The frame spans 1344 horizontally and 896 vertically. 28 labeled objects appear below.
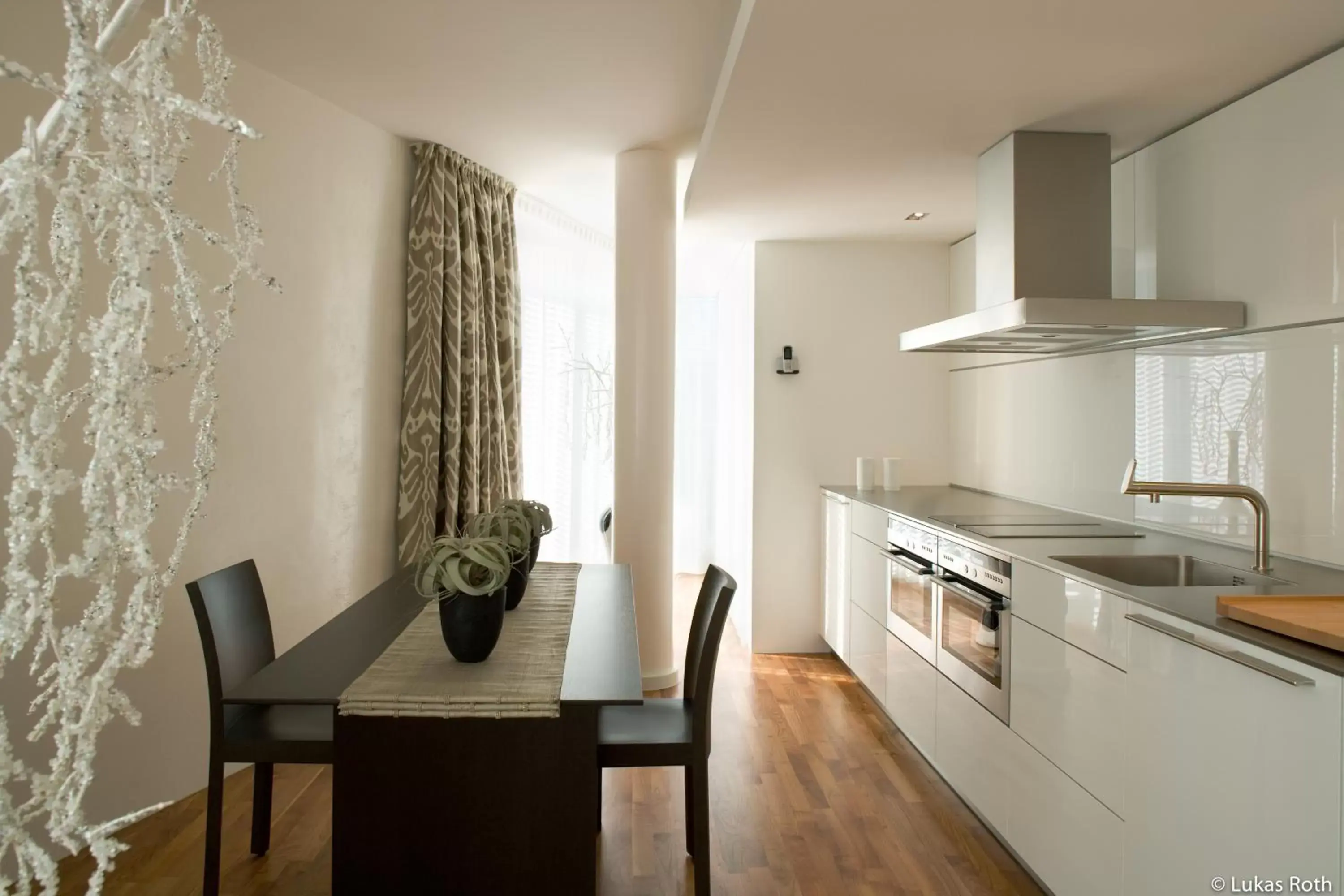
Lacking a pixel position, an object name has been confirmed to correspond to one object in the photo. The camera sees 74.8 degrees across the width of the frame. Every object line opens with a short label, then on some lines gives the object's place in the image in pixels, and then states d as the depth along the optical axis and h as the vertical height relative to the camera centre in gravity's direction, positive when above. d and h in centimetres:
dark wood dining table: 189 -80
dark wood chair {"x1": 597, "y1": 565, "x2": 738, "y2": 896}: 219 -79
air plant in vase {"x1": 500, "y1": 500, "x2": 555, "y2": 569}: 276 -28
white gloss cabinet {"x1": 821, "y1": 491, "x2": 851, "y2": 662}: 448 -77
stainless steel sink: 249 -40
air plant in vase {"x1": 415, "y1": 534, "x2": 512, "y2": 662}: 198 -36
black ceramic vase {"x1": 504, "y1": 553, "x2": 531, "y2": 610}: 253 -45
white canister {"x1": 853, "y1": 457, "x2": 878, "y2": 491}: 470 -23
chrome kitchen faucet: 227 -17
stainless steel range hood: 300 +70
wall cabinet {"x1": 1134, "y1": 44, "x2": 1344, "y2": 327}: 232 +67
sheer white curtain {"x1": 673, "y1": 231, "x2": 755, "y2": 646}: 536 +17
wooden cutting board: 155 -35
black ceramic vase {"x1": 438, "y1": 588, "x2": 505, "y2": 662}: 202 -45
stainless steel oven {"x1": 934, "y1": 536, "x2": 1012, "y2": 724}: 264 -61
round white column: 434 +29
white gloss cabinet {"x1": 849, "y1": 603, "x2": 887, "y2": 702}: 387 -102
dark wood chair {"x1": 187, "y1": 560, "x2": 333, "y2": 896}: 219 -76
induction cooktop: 297 -35
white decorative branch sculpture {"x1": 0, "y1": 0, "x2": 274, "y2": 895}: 66 +5
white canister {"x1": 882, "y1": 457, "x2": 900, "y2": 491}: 469 -22
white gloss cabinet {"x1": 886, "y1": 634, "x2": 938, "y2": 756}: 326 -104
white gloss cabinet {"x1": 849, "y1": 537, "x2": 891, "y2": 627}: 387 -68
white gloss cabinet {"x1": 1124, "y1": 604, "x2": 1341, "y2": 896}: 149 -64
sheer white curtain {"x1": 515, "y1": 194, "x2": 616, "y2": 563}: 568 +41
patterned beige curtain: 423 +37
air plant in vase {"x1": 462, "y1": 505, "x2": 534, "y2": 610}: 240 -29
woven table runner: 185 -55
